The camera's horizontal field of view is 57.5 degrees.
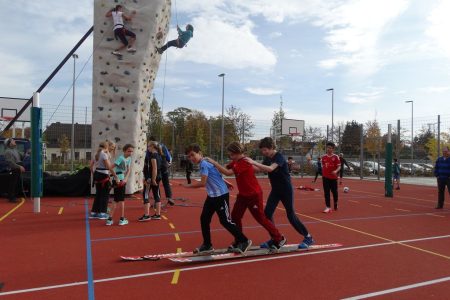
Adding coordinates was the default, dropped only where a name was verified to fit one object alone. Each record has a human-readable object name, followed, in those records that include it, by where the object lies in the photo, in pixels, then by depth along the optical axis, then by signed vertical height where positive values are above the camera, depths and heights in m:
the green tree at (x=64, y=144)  29.22 +0.69
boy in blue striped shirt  6.13 -0.76
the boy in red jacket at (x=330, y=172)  11.07 -0.37
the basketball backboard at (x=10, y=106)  19.73 +2.23
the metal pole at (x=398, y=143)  26.98 +1.15
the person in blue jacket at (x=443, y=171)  12.11 -0.32
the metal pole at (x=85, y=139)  21.67 +0.85
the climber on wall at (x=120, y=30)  13.75 +4.20
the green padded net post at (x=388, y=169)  15.35 -0.38
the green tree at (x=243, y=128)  29.95 +2.15
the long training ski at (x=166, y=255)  5.94 -1.49
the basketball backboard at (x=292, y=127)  30.98 +2.32
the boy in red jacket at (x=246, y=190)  6.25 -0.51
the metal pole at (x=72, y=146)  23.06 +0.46
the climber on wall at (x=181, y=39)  15.59 +4.45
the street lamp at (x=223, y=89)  30.77 +5.10
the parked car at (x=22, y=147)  14.77 +0.21
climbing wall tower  14.03 +2.68
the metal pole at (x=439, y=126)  25.47 +2.15
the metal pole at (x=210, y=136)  29.31 +1.45
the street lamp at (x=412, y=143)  29.35 +1.23
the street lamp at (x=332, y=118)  31.38 +3.35
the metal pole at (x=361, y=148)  28.54 +0.77
